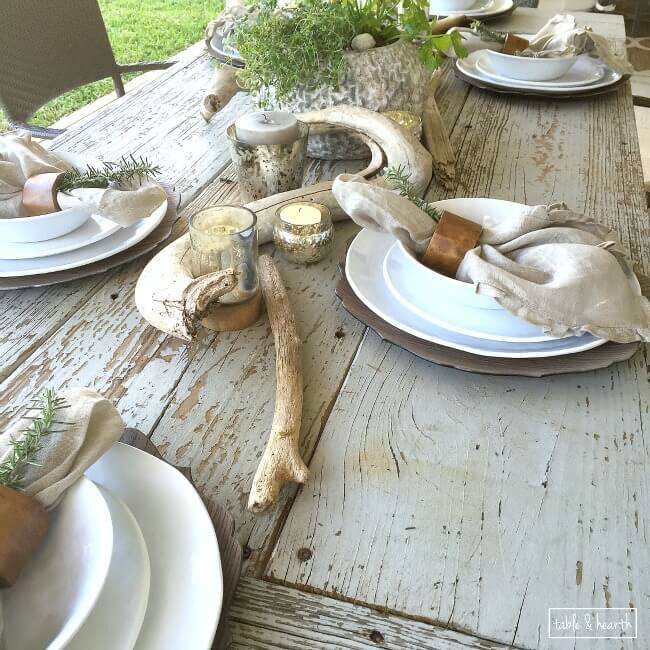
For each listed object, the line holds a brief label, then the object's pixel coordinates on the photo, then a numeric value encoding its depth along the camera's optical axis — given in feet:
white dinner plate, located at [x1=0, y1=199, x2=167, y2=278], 2.53
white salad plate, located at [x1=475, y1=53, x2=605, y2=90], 4.32
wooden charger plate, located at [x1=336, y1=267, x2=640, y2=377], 2.06
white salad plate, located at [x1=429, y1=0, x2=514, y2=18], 5.58
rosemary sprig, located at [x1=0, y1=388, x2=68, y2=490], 1.42
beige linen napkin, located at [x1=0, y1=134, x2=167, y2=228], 2.42
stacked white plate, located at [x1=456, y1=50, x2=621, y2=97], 4.27
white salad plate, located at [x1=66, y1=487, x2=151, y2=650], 1.25
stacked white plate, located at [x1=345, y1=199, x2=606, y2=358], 2.12
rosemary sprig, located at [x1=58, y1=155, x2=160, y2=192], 2.60
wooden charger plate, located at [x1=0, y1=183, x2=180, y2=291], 2.50
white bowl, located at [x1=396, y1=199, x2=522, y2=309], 2.16
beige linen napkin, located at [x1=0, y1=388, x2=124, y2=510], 1.42
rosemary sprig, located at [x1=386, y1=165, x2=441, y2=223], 2.43
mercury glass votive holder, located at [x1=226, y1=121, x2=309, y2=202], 2.96
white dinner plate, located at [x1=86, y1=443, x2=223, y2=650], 1.33
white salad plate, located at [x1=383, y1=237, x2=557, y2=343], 2.14
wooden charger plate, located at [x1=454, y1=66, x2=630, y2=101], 4.27
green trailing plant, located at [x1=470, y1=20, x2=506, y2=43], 4.81
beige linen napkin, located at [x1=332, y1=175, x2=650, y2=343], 2.02
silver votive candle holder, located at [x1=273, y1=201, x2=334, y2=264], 2.67
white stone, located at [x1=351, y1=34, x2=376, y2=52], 3.27
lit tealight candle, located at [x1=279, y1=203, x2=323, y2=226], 2.67
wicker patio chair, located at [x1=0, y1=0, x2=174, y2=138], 5.07
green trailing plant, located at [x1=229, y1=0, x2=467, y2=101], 3.05
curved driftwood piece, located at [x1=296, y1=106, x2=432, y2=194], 3.03
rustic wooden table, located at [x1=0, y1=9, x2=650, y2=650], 1.52
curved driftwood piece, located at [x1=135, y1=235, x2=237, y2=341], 2.15
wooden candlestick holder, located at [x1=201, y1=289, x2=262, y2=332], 2.35
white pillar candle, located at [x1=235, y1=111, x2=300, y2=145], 2.89
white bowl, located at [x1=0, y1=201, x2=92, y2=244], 2.51
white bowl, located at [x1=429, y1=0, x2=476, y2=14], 5.57
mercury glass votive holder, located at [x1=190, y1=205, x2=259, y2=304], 2.32
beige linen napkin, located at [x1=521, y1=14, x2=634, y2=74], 4.32
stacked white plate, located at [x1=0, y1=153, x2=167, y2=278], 2.53
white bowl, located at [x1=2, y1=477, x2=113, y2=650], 1.25
